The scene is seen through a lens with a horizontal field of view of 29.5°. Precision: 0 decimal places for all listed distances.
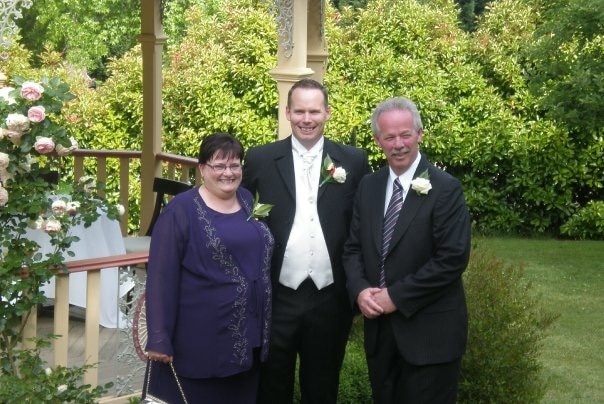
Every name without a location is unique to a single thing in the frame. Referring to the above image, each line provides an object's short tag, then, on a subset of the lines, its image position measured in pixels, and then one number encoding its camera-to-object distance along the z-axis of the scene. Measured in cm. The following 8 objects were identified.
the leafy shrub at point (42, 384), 519
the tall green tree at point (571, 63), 1098
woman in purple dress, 481
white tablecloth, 762
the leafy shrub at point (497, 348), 642
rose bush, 531
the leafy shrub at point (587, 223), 1511
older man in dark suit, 486
